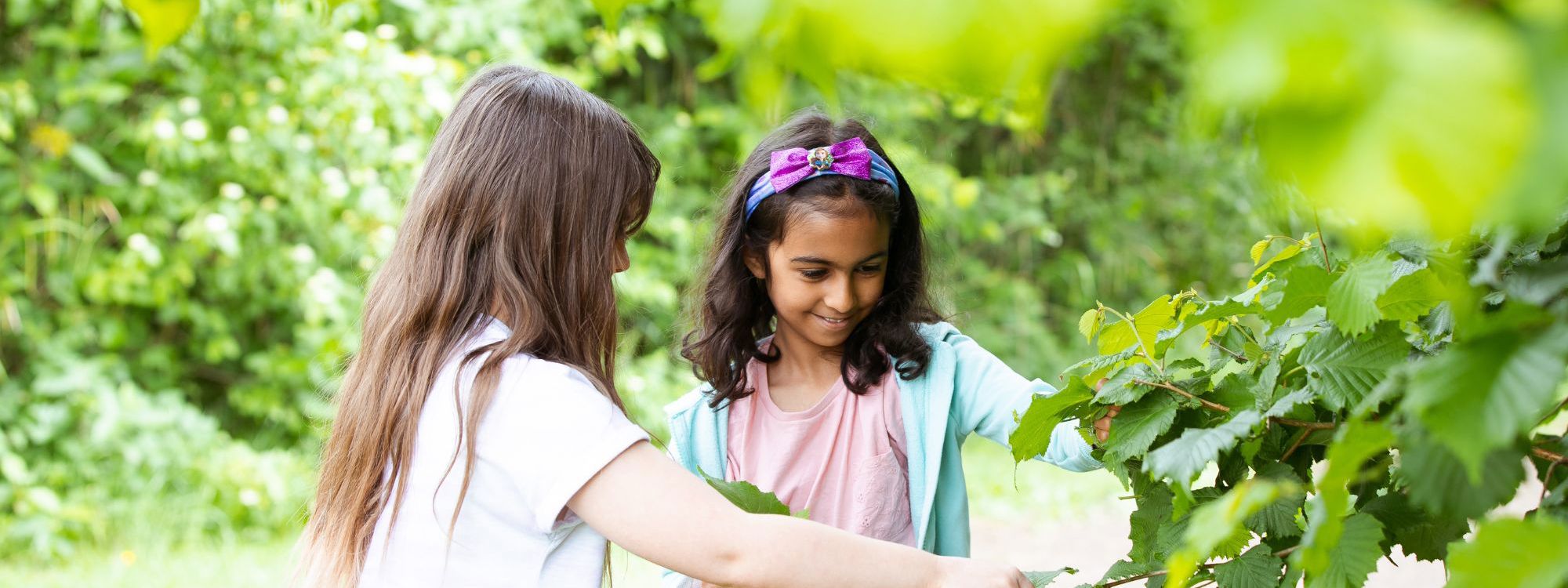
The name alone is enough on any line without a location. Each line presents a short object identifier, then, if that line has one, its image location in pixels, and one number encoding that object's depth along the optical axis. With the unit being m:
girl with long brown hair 1.53
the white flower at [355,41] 4.77
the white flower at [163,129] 4.55
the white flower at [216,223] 4.61
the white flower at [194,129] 4.59
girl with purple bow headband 2.19
